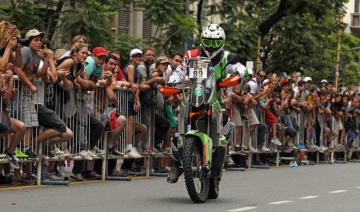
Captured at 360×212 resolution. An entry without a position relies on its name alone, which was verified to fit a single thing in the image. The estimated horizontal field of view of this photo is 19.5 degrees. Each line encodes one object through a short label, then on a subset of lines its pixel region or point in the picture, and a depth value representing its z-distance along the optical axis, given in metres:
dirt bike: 12.51
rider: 13.09
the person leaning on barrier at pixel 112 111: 16.05
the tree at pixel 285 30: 33.06
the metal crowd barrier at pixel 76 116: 14.07
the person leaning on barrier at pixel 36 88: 14.05
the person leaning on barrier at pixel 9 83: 13.29
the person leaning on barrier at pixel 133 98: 16.83
